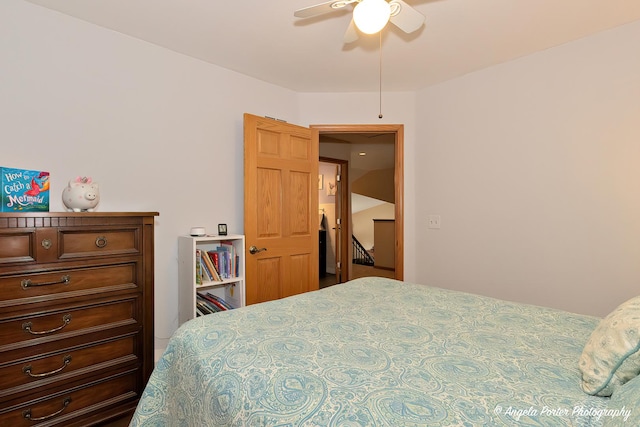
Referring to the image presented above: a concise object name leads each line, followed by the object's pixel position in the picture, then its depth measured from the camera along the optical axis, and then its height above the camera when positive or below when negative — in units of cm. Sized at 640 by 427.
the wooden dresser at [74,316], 155 -57
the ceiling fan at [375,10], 147 +98
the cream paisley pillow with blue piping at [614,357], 80 -38
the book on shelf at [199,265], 245 -44
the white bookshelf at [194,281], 238 -57
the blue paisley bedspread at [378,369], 77 -48
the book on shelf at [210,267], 248 -46
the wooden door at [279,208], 278 -1
